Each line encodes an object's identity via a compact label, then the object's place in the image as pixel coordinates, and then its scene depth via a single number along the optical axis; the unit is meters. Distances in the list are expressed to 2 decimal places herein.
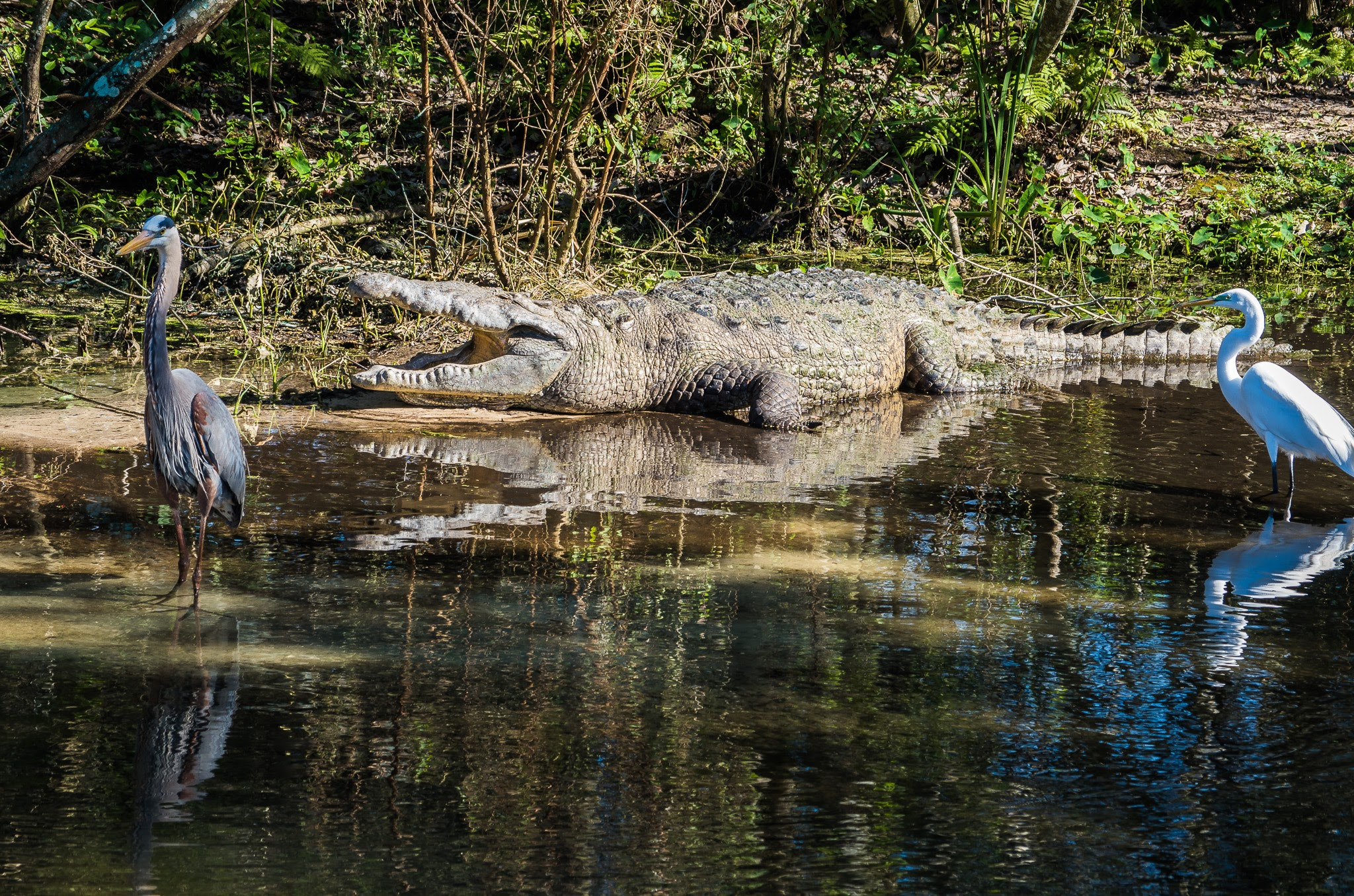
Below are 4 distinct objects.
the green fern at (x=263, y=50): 22.53
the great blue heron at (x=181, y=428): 7.77
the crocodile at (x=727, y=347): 13.58
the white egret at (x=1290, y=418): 10.74
